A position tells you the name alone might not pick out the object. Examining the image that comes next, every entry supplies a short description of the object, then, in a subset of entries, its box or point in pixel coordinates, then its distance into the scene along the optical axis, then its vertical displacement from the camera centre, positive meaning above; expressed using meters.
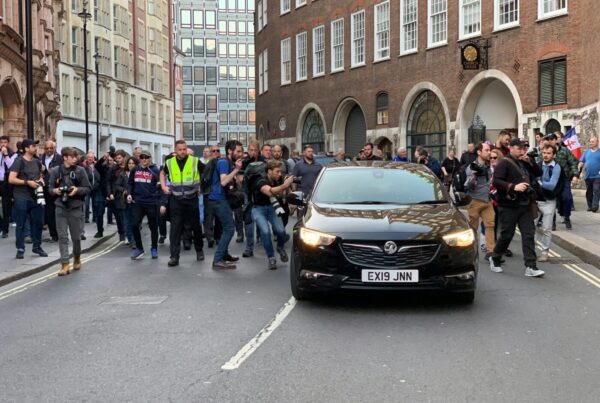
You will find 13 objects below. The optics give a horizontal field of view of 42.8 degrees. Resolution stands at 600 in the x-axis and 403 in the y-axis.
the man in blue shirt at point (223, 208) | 10.92 -0.52
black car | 7.33 -0.77
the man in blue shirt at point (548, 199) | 10.70 -0.41
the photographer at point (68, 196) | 10.62 -0.31
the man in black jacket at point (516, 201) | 9.62 -0.39
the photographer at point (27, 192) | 12.27 -0.30
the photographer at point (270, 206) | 10.81 -0.49
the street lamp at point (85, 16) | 36.91 +7.58
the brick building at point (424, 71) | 24.16 +4.06
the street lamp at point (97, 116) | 44.61 +3.38
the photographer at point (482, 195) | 11.27 -0.36
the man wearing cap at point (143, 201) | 12.67 -0.47
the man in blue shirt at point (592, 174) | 17.70 -0.10
